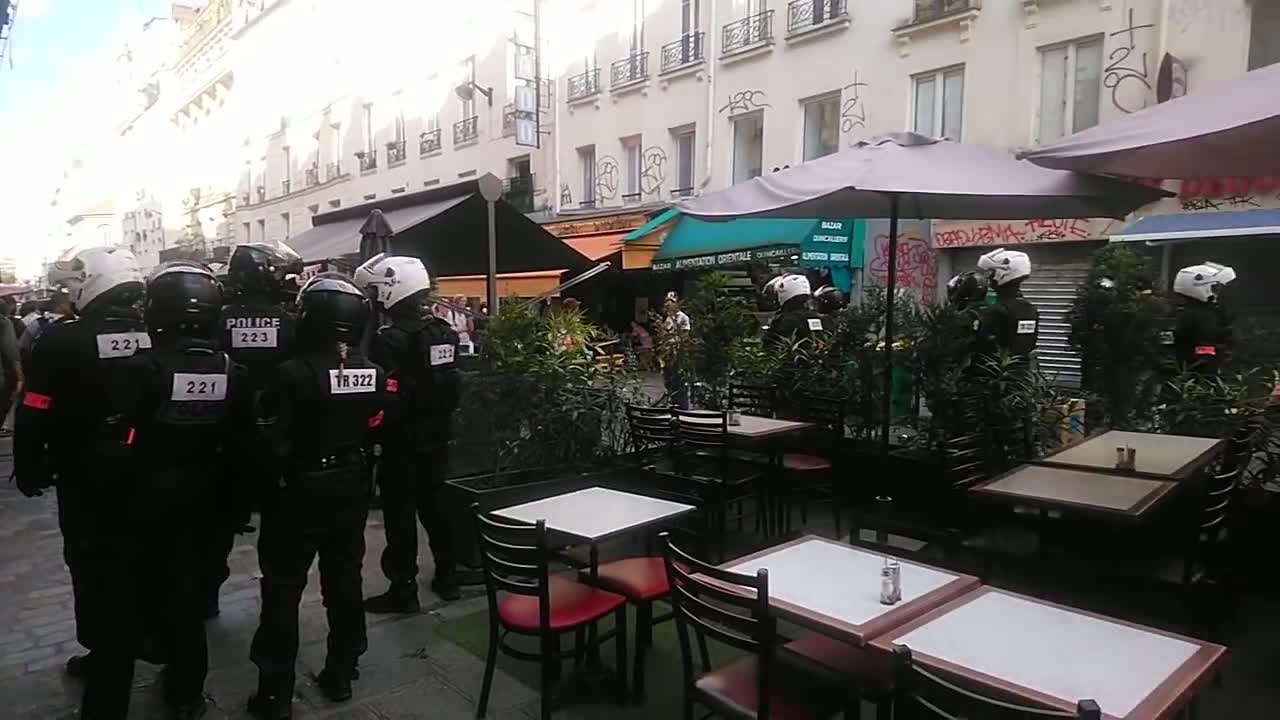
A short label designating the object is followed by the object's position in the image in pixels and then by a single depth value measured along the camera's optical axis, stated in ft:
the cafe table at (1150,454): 13.69
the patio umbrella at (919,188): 14.60
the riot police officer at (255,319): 16.04
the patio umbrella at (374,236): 23.70
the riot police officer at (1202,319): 18.26
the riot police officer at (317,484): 11.15
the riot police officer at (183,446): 10.70
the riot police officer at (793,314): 23.39
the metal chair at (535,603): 10.32
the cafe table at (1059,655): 6.76
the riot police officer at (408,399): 15.07
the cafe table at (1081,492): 11.76
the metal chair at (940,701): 6.01
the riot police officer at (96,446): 10.64
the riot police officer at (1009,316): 19.48
